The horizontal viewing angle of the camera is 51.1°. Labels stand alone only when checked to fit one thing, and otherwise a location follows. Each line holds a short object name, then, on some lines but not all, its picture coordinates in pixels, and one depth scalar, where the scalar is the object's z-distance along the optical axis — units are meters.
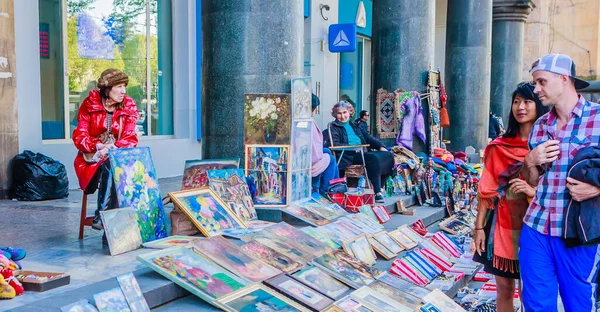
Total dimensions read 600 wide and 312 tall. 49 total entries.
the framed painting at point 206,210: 5.21
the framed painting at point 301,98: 6.34
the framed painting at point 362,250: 5.42
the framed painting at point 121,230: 4.62
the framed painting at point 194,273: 3.86
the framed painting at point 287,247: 4.78
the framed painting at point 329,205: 6.74
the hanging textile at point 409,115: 10.31
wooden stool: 5.02
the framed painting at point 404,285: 4.66
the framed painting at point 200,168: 6.01
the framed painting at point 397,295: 4.35
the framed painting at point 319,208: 6.41
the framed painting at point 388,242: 5.91
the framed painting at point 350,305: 3.97
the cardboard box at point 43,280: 3.72
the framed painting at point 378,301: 4.14
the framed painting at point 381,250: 5.74
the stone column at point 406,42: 10.54
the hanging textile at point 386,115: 10.52
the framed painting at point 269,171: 6.25
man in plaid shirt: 3.11
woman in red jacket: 4.98
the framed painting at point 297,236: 5.07
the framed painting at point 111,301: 3.35
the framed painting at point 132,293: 3.49
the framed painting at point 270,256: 4.52
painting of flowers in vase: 6.25
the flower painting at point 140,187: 4.93
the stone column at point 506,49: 18.64
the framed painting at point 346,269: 4.61
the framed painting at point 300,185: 6.39
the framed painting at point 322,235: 5.46
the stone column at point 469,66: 14.62
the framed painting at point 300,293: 3.95
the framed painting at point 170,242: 4.72
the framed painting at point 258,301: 3.76
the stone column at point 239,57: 6.26
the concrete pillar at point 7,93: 7.44
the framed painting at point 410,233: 6.46
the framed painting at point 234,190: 5.80
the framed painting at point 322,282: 4.27
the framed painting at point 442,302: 4.34
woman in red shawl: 3.62
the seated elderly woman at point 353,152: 8.19
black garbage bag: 7.43
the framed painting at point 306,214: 6.04
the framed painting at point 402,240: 6.14
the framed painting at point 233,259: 4.22
